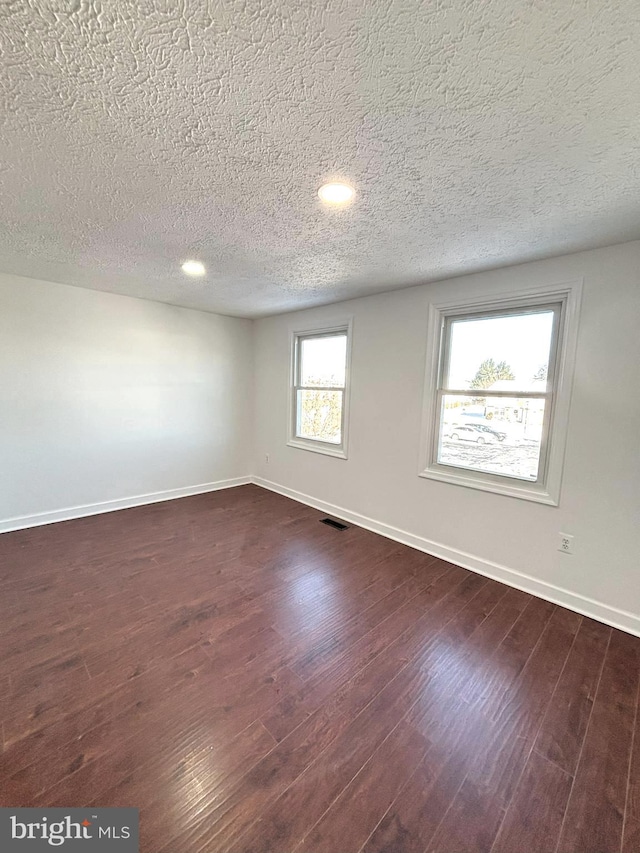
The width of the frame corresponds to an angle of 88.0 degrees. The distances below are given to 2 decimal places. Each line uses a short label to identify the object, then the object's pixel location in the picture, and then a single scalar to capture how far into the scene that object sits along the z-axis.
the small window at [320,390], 3.93
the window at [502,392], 2.39
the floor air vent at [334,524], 3.61
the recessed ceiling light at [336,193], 1.59
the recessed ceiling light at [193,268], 2.68
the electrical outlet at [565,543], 2.35
